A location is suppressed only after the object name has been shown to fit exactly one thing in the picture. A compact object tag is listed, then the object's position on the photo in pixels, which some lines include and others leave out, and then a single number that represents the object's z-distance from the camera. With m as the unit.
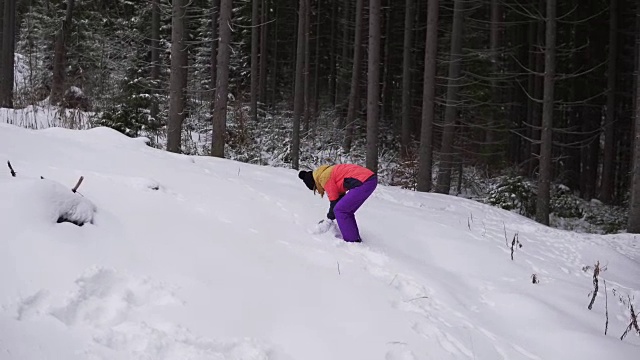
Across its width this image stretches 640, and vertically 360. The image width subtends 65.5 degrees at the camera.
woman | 5.90
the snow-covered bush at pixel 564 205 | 15.12
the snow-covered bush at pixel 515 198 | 13.95
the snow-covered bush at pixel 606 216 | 14.22
